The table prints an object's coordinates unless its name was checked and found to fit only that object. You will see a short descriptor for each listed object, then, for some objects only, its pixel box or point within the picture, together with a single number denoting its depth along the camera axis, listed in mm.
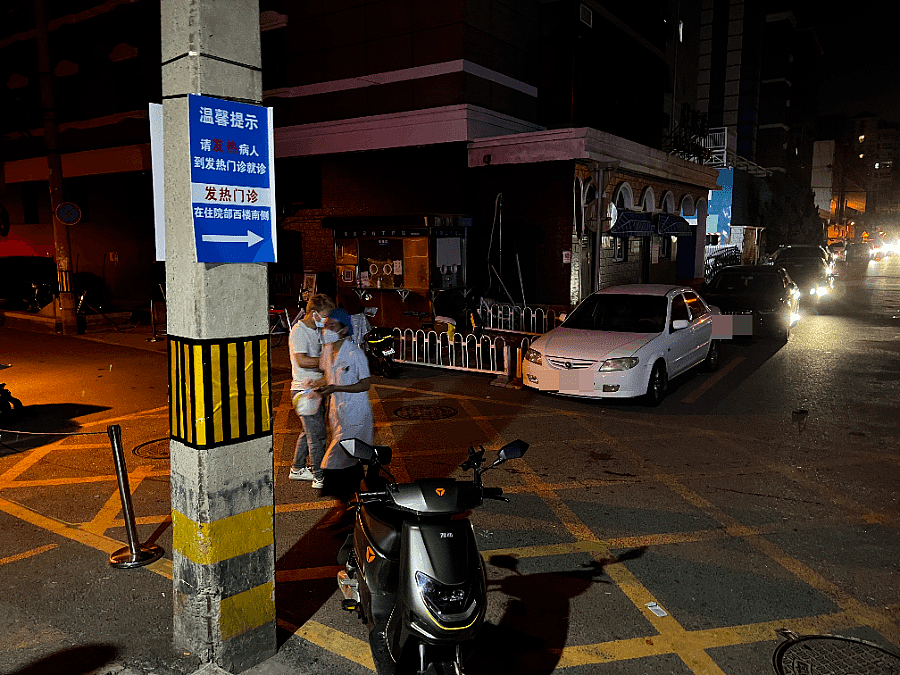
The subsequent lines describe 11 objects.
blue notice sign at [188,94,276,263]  3576
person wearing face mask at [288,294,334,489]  6438
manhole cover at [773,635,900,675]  4008
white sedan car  9734
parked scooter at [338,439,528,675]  3240
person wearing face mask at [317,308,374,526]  5984
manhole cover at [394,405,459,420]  9672
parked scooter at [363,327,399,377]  10172
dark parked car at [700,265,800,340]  16062
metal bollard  5258
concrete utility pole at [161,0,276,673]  3615
